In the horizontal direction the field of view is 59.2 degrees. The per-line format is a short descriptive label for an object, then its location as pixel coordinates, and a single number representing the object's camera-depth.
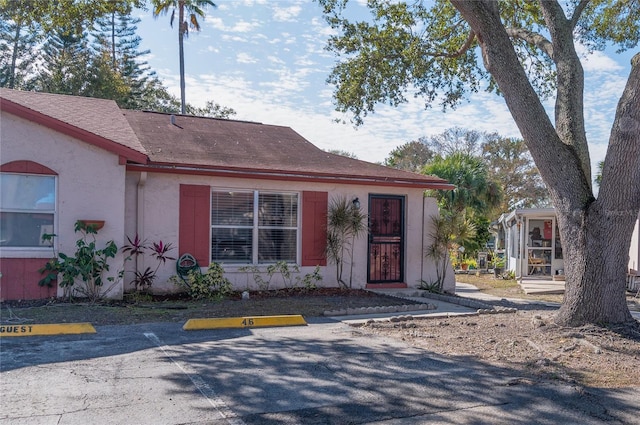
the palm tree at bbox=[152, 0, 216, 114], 30.31
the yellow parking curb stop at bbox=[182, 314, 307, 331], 8.05
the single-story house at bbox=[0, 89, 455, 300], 9.66
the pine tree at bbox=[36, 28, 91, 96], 27.52
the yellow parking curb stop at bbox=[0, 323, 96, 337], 7.19
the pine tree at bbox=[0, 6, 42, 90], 31.36
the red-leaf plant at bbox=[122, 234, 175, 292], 10.75
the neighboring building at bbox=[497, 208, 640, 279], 19.38
